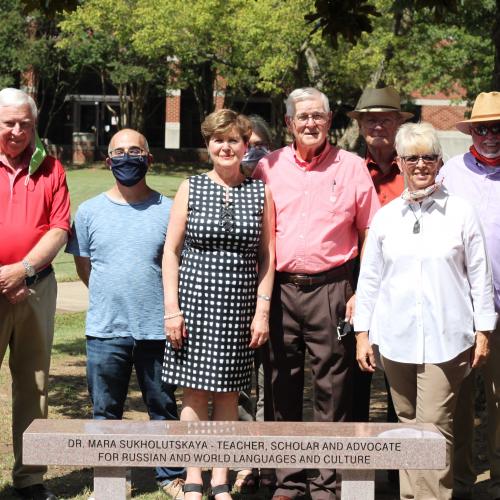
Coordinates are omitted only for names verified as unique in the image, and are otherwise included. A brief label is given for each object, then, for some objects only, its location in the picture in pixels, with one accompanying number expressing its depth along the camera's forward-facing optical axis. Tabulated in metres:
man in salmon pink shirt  5.36
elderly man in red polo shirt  5.39
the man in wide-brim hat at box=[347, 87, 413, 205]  5.87
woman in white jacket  4.94
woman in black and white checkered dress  5.21
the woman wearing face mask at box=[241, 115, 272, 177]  6.40
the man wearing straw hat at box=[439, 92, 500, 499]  5.40
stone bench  4.41
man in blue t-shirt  5.54
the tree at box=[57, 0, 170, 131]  34.91
